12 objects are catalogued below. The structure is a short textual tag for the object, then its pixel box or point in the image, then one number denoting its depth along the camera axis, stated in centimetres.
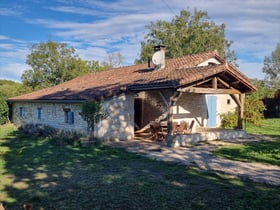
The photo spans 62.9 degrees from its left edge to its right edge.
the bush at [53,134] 1040
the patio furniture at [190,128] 1218
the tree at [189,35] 3090
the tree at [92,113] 1005
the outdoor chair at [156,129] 1121
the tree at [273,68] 4204
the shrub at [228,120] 1512
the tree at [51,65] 2816
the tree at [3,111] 1890
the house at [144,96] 1039
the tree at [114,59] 3696
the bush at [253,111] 1548
